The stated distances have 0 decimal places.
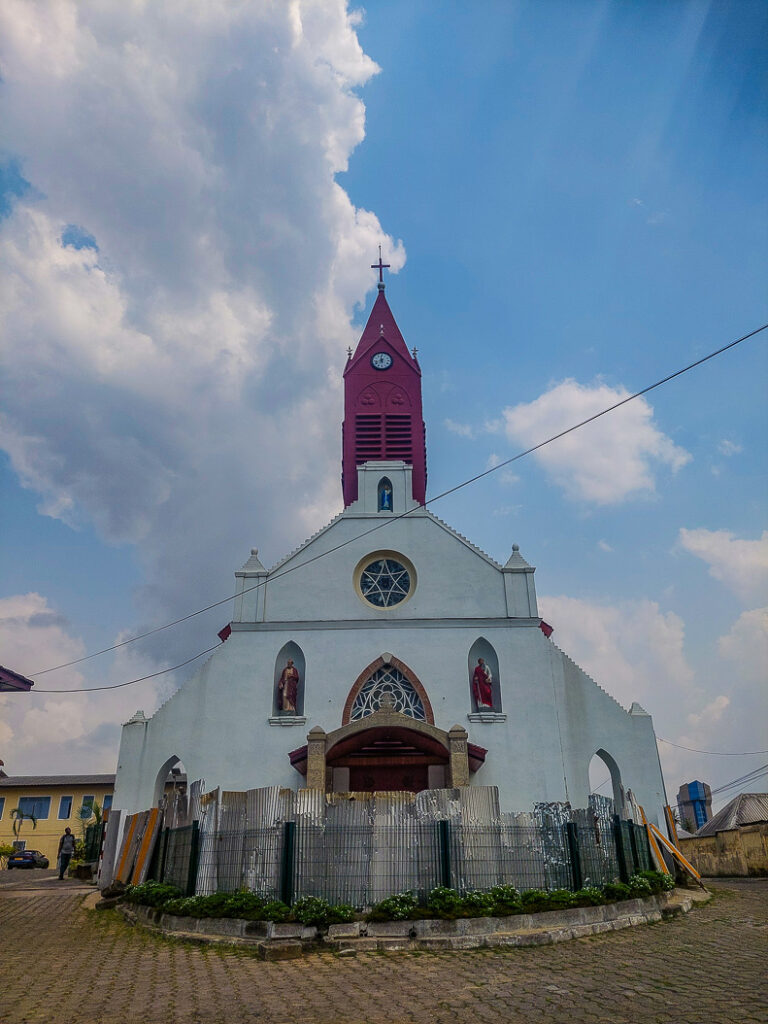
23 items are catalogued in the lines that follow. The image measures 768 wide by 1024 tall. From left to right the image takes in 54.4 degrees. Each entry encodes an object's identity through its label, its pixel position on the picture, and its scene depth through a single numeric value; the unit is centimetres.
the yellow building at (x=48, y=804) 4606
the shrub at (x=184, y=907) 1256
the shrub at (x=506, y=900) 1187
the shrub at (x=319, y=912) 1145
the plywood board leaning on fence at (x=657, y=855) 1753
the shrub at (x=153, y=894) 1375
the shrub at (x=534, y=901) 1210
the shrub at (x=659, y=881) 1494
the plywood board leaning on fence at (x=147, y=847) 1638
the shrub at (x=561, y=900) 1230
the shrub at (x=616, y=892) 1329
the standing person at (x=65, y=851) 2686
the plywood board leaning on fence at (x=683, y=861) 1915
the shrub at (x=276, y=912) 1154
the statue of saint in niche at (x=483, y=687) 2257
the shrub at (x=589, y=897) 1259
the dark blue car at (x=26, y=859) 3838
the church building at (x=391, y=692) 2108
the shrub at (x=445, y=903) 1162
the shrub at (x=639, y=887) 1397
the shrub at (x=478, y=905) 1167
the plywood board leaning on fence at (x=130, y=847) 1736
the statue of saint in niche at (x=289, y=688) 2250
